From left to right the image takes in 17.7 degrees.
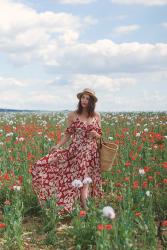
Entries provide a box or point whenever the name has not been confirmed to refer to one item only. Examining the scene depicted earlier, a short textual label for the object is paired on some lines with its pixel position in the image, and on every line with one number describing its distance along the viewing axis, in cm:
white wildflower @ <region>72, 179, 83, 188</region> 671
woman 779
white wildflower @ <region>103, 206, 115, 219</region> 473
